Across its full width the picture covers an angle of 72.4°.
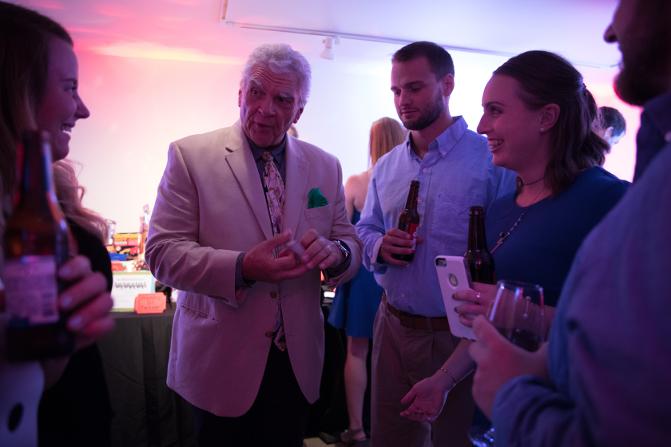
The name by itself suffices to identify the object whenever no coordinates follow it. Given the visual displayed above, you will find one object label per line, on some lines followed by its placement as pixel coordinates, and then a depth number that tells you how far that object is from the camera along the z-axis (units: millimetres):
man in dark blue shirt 487
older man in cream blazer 1501
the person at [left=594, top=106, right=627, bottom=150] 3110
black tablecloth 2627
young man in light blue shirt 1894
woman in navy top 1271
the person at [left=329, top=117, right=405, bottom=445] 3123
